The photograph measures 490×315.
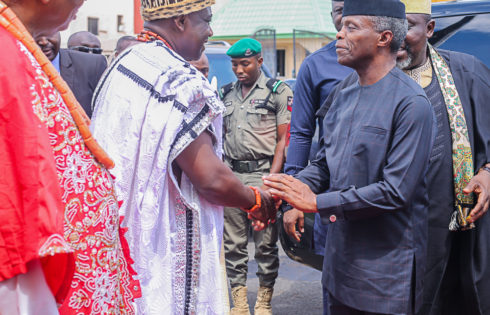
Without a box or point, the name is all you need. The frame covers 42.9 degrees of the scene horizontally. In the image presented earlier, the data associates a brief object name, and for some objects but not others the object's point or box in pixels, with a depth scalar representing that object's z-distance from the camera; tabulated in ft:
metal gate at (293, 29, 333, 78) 88.02
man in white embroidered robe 8.17
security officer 17.15
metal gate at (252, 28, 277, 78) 63.16
